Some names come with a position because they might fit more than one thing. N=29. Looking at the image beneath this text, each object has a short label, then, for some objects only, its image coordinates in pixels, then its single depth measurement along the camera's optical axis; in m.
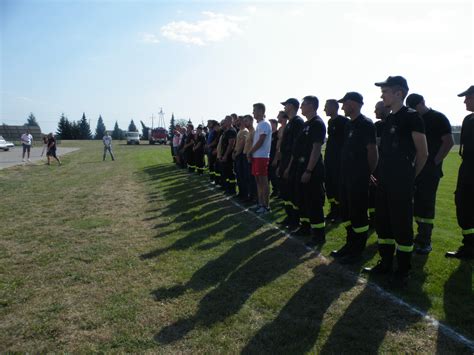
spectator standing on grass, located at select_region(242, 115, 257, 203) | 9.38
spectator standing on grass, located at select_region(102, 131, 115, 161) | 25.34
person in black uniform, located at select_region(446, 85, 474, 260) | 5.31
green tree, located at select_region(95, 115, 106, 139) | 109.31
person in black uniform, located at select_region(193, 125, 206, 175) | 15.32
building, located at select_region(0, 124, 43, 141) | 67.56
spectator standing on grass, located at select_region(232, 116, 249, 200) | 9.55
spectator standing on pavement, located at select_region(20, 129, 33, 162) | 23.03
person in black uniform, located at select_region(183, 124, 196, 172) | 16.22
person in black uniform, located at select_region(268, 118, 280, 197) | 10.37
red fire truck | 56.12
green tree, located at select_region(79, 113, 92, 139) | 90.25
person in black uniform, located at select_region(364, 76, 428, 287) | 4.20
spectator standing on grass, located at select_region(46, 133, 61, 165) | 21.84
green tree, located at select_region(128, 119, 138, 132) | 112.44
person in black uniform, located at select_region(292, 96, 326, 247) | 5.85
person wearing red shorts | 8.09
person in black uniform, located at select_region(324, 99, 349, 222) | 6.70
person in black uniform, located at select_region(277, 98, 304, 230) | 6.70
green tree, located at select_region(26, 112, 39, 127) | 123.74
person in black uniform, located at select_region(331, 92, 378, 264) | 4.98
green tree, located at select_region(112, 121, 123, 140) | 97.94
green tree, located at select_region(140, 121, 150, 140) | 81.26
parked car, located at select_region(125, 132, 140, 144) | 56.62
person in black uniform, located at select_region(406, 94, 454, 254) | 5.40
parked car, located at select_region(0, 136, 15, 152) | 38.07
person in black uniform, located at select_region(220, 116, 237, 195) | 10.52
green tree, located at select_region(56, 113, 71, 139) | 83.56
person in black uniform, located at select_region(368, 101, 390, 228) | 6.86
